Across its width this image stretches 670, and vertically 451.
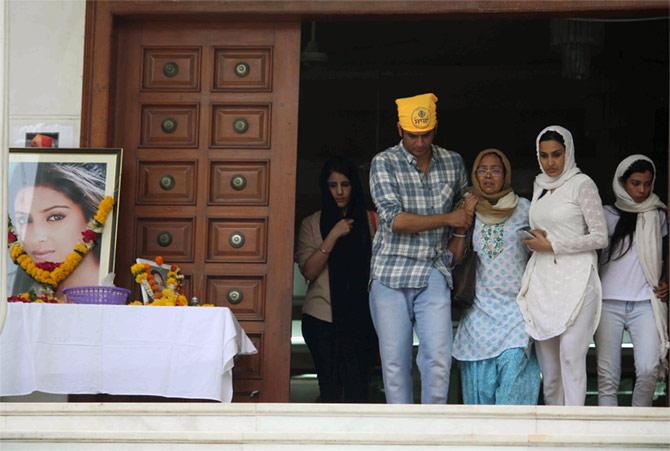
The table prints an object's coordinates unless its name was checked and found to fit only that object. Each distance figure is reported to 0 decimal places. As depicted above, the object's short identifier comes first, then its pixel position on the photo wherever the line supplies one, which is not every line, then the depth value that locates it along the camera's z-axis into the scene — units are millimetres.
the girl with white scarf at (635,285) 14568
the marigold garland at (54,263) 14974
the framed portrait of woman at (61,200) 15204
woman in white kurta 14325
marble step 11629
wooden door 15731
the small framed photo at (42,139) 15447
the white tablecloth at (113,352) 13866
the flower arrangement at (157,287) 14420
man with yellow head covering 14379
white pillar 8987
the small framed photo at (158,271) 14847
